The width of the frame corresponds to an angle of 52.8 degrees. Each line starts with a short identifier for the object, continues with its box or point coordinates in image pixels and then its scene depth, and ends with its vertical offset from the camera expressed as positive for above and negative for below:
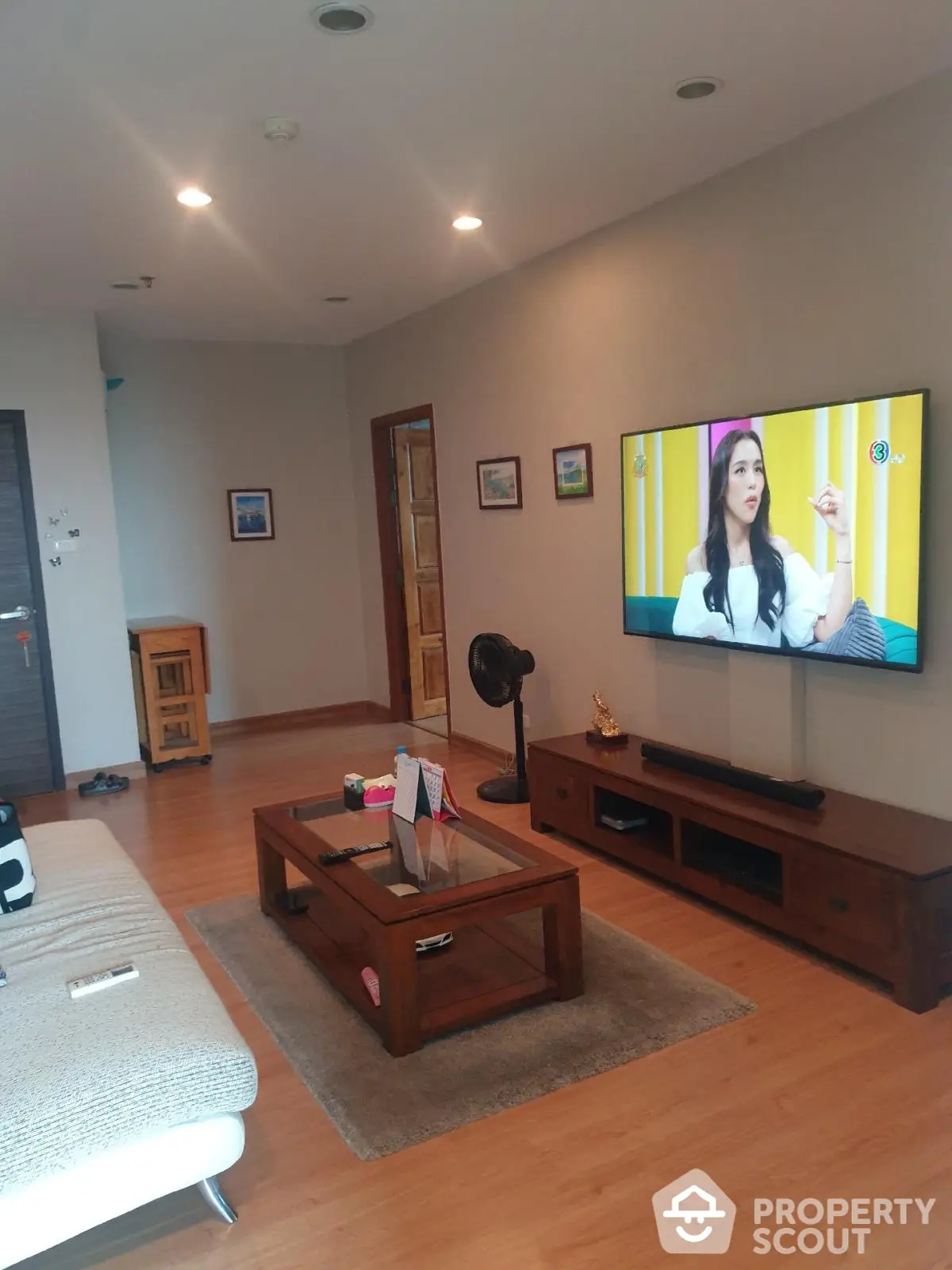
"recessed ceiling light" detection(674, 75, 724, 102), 2.76 +1.20
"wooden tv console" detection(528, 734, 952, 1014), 2.62 -1.14
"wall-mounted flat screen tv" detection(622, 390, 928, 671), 2.96 -0.11
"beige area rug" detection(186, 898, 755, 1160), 2.33 -1.42
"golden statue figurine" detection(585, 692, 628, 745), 4.12 -0.95
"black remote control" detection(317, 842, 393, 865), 2.95 -1.03
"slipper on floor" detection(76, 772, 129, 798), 5.27 -1.38
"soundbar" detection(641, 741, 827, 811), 3.17 -0.97
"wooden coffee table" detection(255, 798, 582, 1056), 2.55 -1.10
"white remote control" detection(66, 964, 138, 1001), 2.05 -0.96
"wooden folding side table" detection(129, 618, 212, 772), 5.66 -0.94
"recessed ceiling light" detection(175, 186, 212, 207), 3.43 +1.20
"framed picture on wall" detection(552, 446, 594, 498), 4.46 +0.18
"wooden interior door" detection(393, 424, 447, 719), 6.51 -0.36
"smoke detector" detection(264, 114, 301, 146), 2.87 +1.19
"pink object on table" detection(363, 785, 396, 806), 3.43 -0.98
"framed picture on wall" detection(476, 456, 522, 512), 5.02 +0.16
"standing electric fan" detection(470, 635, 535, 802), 4.57 -0.78
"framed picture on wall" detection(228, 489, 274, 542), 6.46 +0.07
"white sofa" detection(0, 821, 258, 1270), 1.73 -1.03
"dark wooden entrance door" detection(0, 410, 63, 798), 5.16 -0.60
